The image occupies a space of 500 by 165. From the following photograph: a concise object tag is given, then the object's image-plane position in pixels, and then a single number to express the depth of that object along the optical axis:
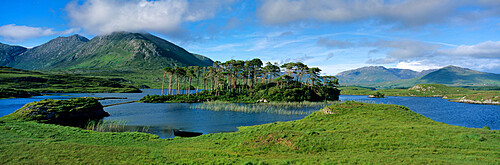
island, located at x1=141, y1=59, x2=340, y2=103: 113.86
